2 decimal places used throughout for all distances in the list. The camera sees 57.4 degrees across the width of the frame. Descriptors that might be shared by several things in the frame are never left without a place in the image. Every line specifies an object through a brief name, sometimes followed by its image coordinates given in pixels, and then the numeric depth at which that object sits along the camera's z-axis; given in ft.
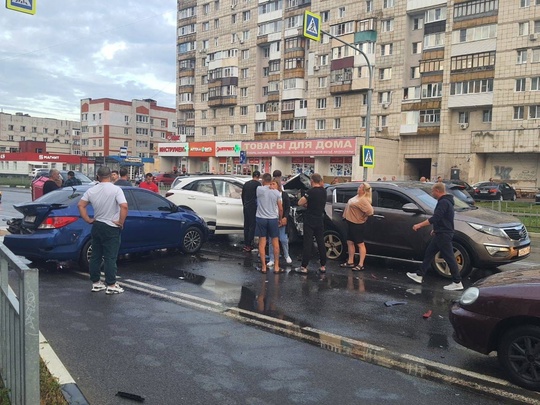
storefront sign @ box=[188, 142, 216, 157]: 192.13
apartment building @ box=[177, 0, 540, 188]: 131.03
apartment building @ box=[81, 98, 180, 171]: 304.30
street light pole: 63.37
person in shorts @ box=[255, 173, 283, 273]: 28.81
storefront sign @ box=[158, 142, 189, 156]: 202.92
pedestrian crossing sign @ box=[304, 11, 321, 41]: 53.62
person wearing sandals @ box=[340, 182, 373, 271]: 29.81
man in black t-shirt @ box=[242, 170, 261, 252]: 35.32
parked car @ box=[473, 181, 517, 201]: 106.32
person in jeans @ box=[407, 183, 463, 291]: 24.99
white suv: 39.32
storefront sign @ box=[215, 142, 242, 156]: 182.21
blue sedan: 26.48
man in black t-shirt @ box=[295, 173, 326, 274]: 28.12
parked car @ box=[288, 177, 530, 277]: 27.48
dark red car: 13.43
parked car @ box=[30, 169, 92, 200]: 47.19
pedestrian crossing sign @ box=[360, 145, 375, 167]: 58.90
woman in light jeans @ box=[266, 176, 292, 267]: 30.09
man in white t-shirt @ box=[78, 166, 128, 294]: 22.18
